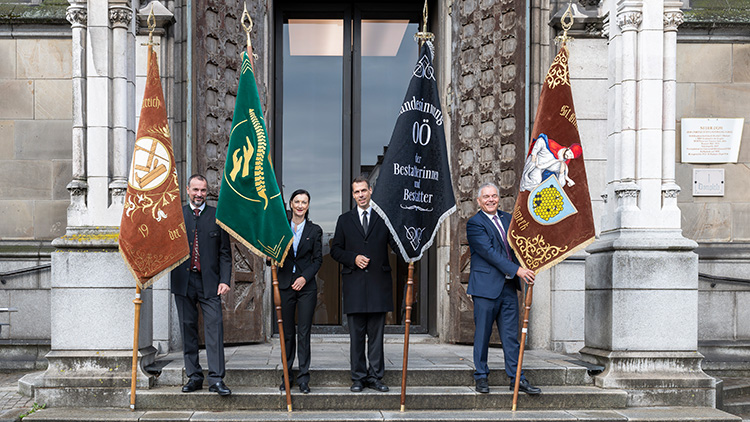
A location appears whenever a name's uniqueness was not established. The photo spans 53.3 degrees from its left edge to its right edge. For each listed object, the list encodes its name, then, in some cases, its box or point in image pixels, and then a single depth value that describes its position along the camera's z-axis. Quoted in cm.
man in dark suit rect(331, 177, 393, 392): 729
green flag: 721
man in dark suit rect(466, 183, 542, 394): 738
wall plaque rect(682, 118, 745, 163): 1027
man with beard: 721
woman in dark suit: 728
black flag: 722
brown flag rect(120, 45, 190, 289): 721
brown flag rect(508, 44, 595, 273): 755
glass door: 1151
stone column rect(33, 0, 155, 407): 744
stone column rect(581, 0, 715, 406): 770
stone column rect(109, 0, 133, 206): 796
